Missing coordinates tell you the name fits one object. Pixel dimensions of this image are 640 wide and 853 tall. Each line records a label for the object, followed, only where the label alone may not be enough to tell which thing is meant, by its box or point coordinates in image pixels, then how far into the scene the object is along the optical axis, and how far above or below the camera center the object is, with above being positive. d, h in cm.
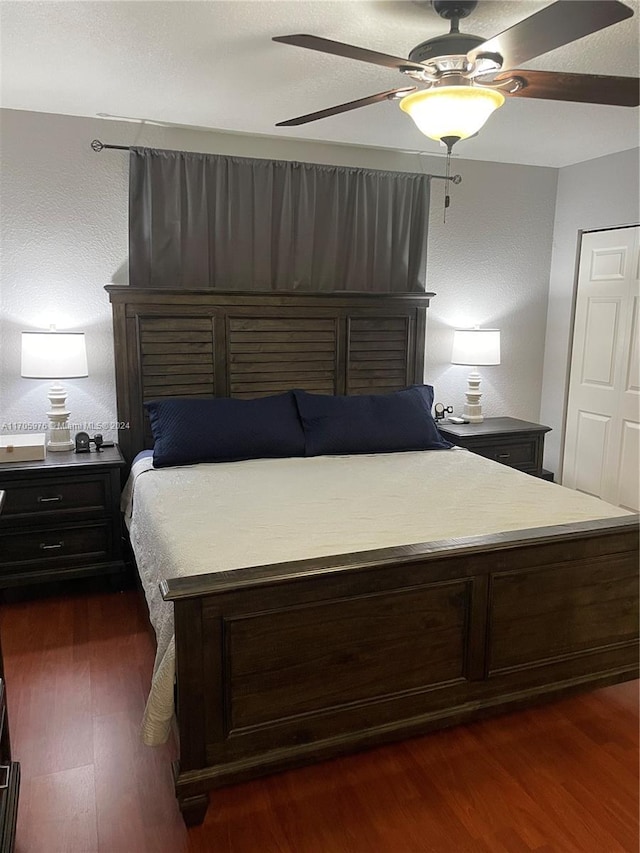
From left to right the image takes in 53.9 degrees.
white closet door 403 -28
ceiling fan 175 +76
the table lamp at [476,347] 402 -11
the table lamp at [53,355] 314 -18
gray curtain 350 +58
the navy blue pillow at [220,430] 319 -55
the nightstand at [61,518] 304 -98
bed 180 -96
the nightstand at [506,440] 390 -69
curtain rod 333 +91
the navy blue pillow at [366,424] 345 -54
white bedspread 203 -72
